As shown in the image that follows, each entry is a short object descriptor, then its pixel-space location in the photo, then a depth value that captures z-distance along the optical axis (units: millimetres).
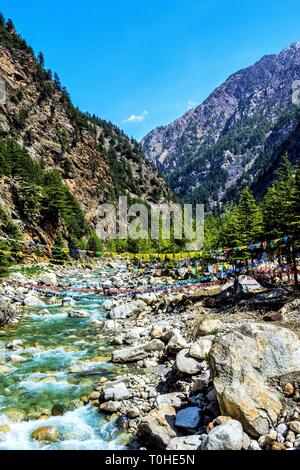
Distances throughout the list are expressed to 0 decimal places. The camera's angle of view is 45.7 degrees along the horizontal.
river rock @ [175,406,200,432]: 9797
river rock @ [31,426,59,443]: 10406
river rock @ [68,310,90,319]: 26891
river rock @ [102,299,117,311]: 30672
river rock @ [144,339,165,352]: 17433
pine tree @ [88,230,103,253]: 85438
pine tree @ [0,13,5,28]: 119088
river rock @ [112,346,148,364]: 16609
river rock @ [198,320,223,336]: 17391
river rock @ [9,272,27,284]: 37875
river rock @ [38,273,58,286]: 41250
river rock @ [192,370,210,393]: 11580
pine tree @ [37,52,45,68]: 131700
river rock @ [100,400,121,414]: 11828
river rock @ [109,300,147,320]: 26797
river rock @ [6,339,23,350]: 18750
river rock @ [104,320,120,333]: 23219
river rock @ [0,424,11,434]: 10777
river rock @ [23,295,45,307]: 30172
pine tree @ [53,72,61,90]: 130725
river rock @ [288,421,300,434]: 8430
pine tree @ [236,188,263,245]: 31922
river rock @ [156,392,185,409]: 11336
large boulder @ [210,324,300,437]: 8961
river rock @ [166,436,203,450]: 8573
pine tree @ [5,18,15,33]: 123250
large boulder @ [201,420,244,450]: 7973
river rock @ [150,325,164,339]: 19708
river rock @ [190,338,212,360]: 13748
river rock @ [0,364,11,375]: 15480
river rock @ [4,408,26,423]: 11543
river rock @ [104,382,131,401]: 12477
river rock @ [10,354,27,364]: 16839
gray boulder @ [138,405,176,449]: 9438
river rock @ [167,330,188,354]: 15844
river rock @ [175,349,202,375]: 12938
